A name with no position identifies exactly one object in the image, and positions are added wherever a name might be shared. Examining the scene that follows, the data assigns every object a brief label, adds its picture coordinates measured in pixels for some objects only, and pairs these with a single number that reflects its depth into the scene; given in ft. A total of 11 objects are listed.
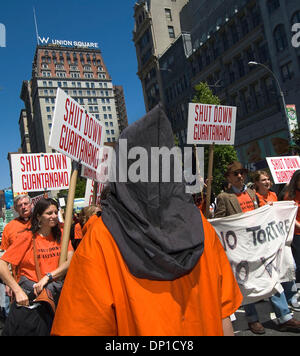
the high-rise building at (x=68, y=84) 355.36
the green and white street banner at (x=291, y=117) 62.11
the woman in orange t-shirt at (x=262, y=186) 17.13
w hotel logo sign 374.43
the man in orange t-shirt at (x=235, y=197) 15.62
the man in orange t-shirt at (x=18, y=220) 13.45
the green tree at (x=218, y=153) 88.33
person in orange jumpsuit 4.40
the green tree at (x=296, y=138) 56.31
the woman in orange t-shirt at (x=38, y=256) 9.31
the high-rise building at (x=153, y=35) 159.02
